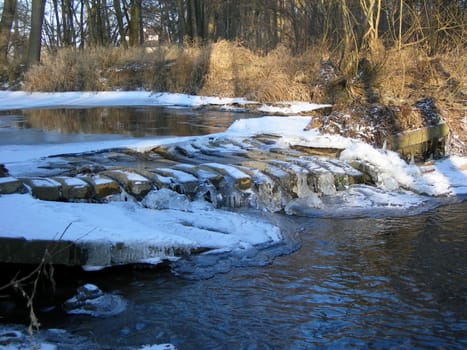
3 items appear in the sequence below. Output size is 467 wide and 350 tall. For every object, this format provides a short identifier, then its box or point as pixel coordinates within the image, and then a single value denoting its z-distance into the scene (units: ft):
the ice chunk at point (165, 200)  17.40
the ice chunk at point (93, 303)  11.51
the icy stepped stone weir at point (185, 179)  12.87
